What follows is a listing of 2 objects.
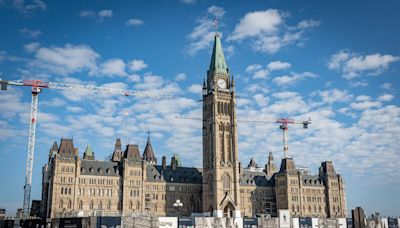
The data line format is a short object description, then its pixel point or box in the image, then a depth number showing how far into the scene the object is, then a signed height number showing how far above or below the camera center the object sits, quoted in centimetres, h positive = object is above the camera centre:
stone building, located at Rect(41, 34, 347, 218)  11538 +591
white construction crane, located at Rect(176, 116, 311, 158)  18875 +3184
